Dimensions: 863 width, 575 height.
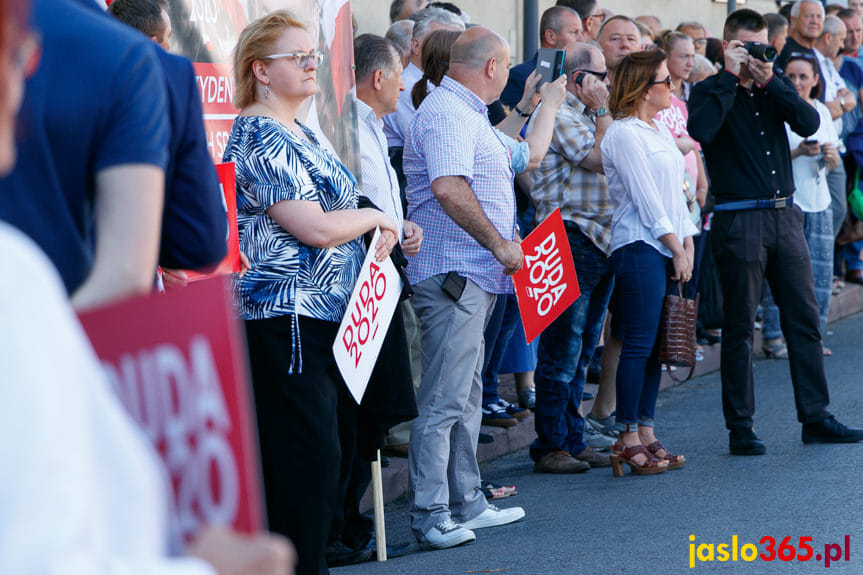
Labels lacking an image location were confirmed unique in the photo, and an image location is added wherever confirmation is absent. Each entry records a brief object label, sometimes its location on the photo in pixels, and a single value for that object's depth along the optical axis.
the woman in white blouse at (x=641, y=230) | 12.16
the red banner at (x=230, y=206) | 7.73
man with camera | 12.81
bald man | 9.91
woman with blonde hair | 7.71
